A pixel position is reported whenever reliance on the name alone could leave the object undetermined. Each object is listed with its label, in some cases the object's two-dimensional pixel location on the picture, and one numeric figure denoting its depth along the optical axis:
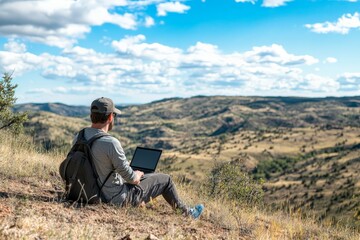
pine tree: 11.45
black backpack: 6.23
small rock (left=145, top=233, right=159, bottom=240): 4.93
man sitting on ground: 6.17
